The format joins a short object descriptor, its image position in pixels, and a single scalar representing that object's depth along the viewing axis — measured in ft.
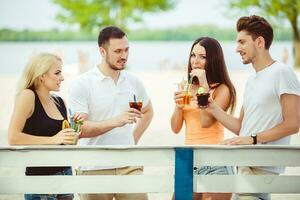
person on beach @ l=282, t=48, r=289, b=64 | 99.25
